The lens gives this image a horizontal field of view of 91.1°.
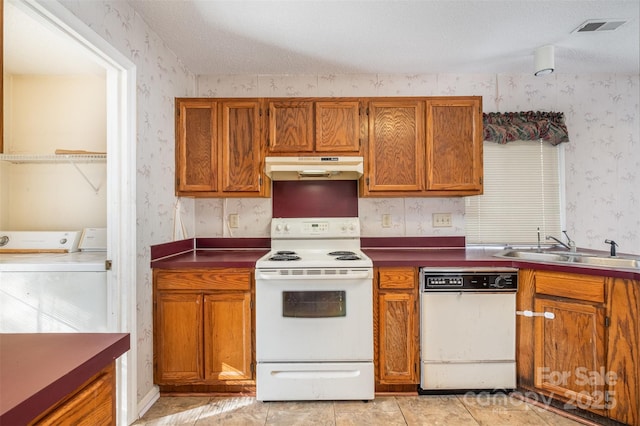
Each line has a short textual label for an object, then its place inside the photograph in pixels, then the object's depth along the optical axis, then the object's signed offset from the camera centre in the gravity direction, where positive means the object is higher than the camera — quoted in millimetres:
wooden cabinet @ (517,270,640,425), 1751 -757
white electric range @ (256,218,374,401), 2051 -742
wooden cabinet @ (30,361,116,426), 625 -407
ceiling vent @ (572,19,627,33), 2049 +1276
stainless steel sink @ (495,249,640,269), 2129 -301
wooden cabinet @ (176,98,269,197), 2475 +577
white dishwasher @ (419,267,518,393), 2092 -745
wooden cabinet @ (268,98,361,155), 2467 +730
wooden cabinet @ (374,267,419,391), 2115 -753
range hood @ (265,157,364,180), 2365 +408
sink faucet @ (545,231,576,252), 2463 -237
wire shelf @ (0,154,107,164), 2254 +457
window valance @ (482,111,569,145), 2691 +774
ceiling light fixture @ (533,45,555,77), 2336 +1174
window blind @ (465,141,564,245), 2797 +177
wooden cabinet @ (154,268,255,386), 2107 -720
